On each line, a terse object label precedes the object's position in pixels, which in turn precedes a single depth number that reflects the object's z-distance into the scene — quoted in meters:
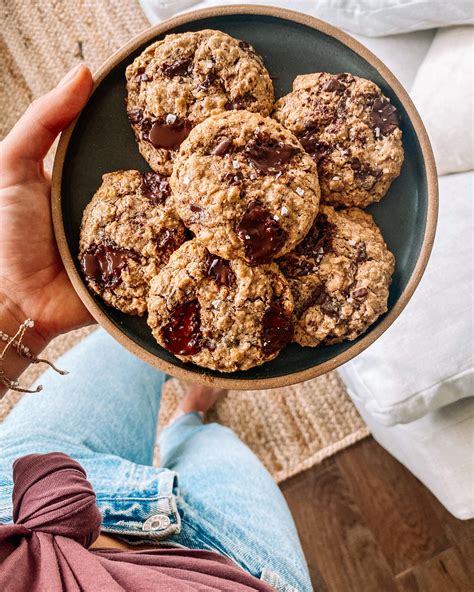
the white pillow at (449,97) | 0.55
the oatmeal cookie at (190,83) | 0.46
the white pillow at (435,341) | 0.55
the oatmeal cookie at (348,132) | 0.46
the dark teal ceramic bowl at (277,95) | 0.47
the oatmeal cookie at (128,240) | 0.47
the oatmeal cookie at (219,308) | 0.45
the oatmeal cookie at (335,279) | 0.46
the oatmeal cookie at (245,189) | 0.43
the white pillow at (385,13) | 0.55
